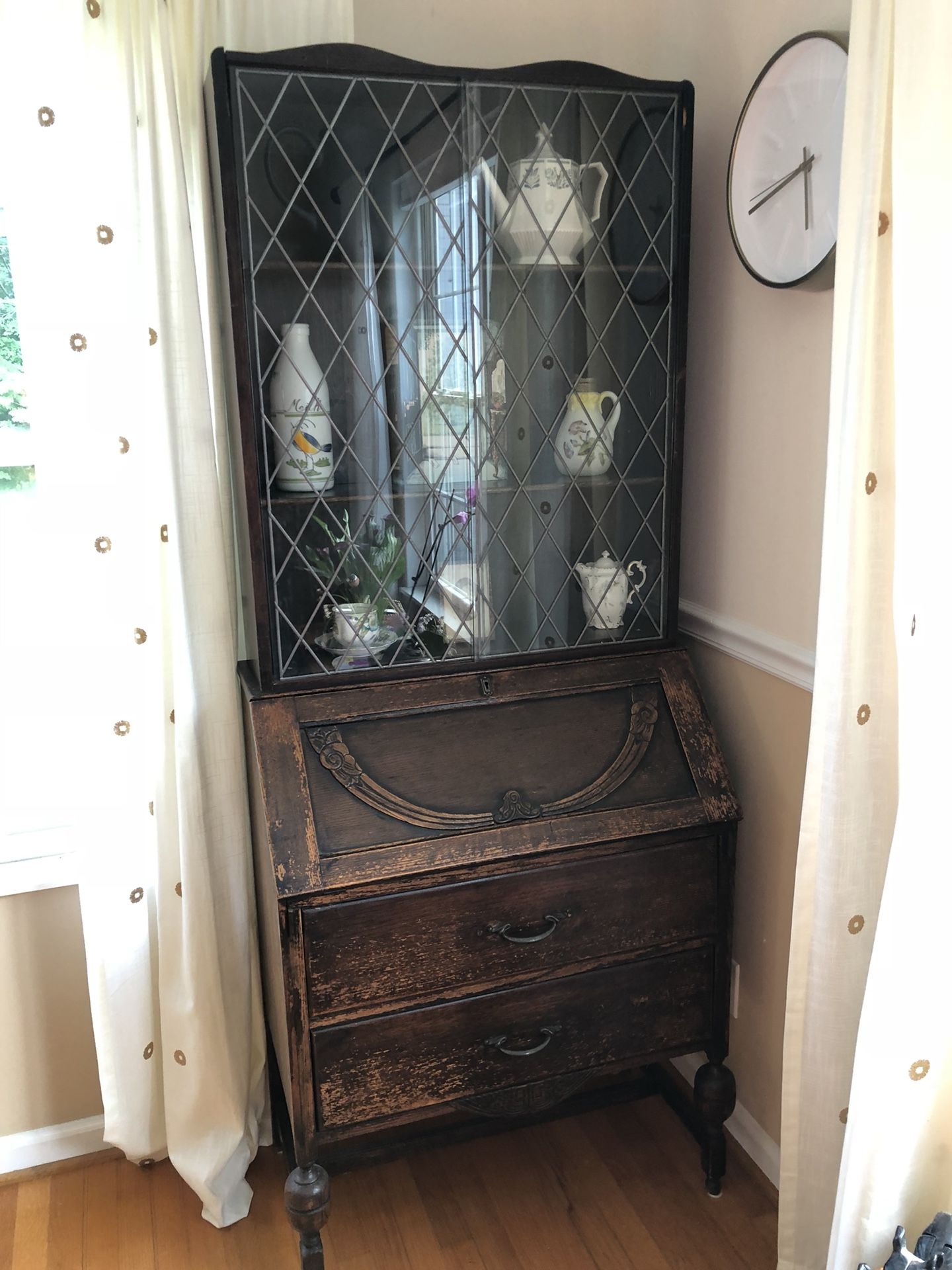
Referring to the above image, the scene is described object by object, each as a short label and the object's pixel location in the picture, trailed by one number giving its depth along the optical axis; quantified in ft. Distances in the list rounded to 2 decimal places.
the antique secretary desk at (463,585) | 4.91
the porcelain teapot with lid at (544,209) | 5.16
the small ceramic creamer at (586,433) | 5.52
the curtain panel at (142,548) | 4.86
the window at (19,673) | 5.79
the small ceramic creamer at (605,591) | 5.75
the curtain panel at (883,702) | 3.60
